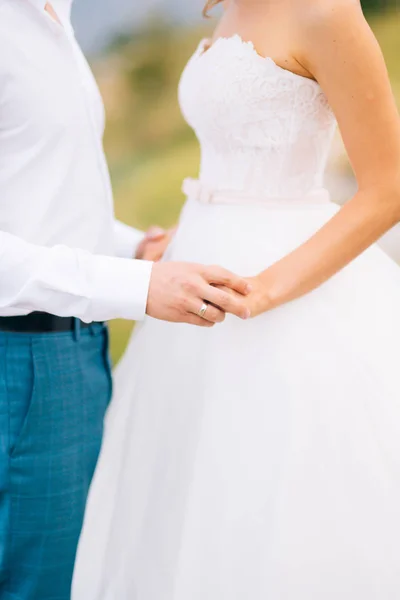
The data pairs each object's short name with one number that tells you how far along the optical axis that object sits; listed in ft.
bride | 6.91
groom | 6.99
